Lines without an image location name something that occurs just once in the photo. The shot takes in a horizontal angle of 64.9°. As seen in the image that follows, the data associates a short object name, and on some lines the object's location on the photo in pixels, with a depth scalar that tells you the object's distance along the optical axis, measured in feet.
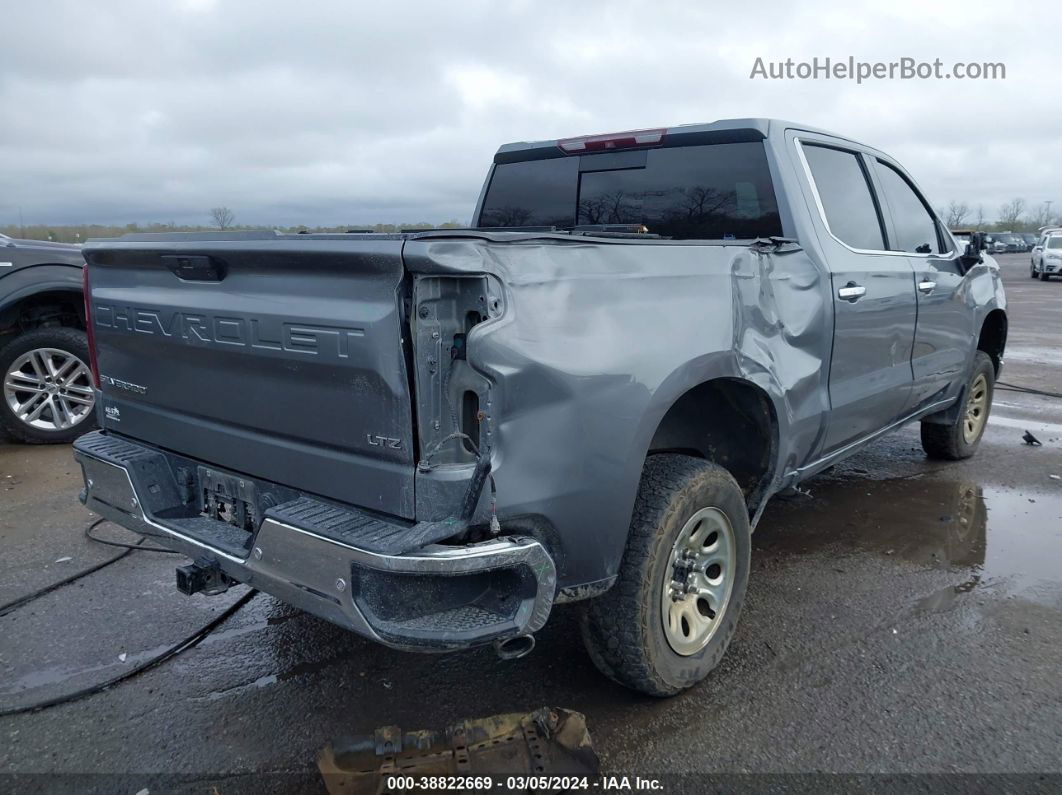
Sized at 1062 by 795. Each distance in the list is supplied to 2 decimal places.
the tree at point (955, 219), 213.46
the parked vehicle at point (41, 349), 20.80
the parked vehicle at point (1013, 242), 186.06
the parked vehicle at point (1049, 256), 95.61
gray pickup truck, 7.30
